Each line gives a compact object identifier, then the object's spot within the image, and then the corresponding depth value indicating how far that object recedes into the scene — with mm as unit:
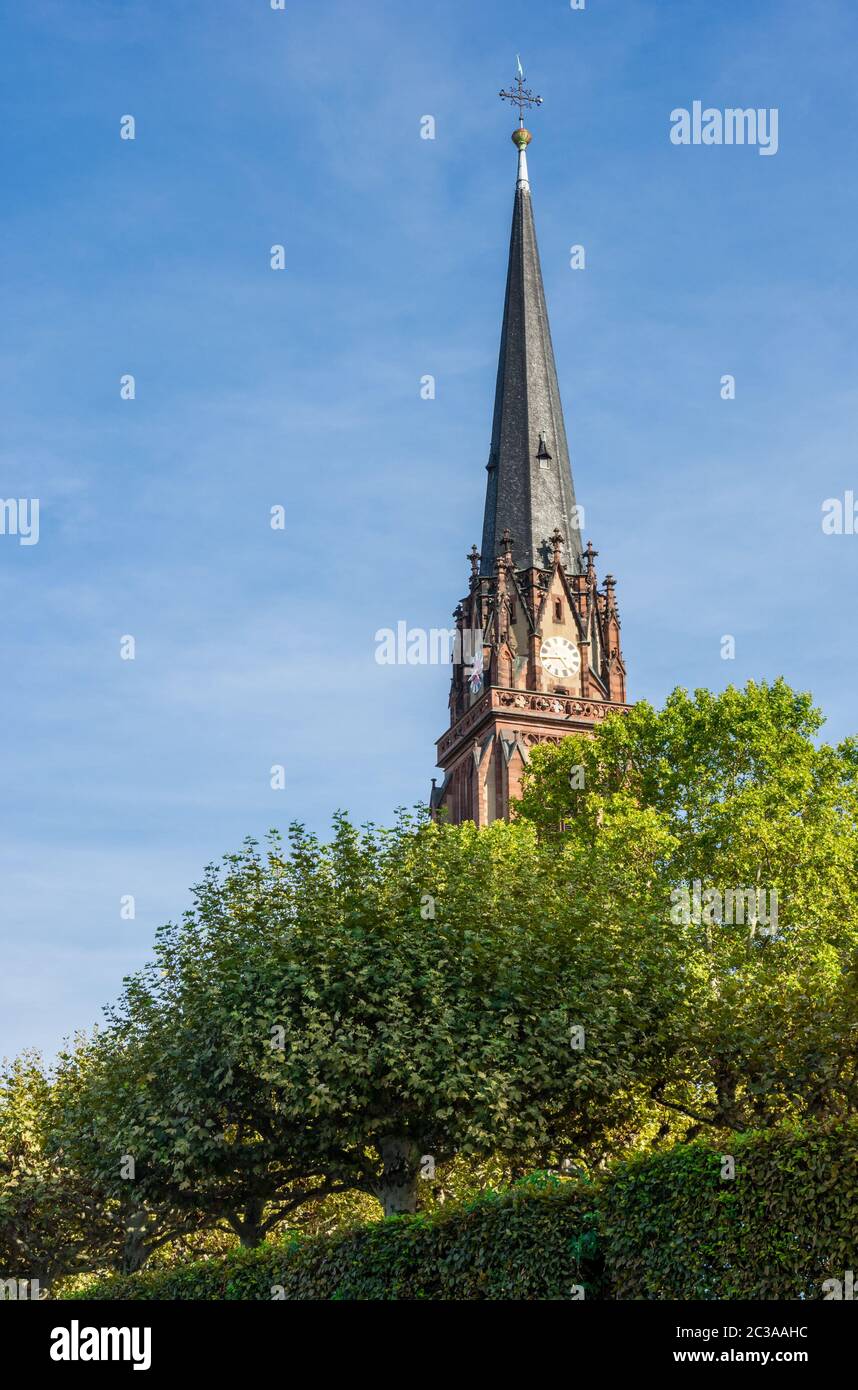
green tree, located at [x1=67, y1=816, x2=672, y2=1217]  28828
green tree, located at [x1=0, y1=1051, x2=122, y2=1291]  45531
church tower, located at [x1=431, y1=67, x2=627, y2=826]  85625
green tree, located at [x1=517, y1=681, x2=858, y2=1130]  26719
